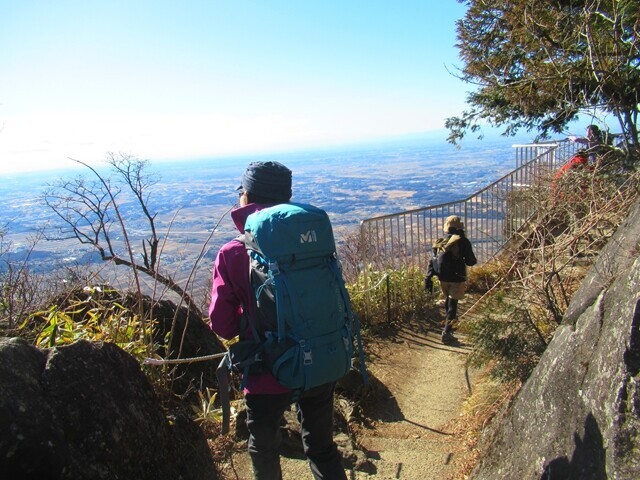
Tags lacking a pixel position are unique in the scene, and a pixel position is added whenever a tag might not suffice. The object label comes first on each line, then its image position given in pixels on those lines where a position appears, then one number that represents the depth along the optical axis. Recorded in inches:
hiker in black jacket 221.5
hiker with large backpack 82.7
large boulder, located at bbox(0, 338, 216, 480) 70.0
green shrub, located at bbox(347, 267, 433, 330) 242.1
